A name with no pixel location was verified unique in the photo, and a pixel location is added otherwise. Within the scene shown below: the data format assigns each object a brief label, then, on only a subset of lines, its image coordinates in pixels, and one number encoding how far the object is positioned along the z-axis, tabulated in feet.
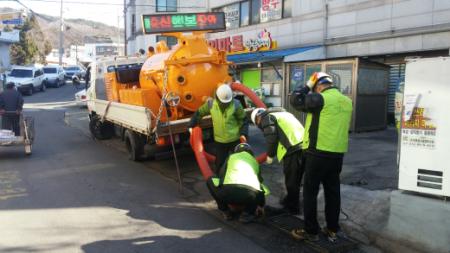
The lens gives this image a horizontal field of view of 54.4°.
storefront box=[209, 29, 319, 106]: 58.85
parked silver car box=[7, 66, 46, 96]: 94.43
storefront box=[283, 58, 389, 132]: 40.73
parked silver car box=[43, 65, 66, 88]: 118.11
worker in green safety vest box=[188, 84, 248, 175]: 21.76
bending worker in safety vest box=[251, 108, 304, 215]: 18.99
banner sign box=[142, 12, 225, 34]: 28.19
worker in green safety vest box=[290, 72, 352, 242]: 15.33
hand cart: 33.01
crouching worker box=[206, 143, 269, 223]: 17.75
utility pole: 168.74
